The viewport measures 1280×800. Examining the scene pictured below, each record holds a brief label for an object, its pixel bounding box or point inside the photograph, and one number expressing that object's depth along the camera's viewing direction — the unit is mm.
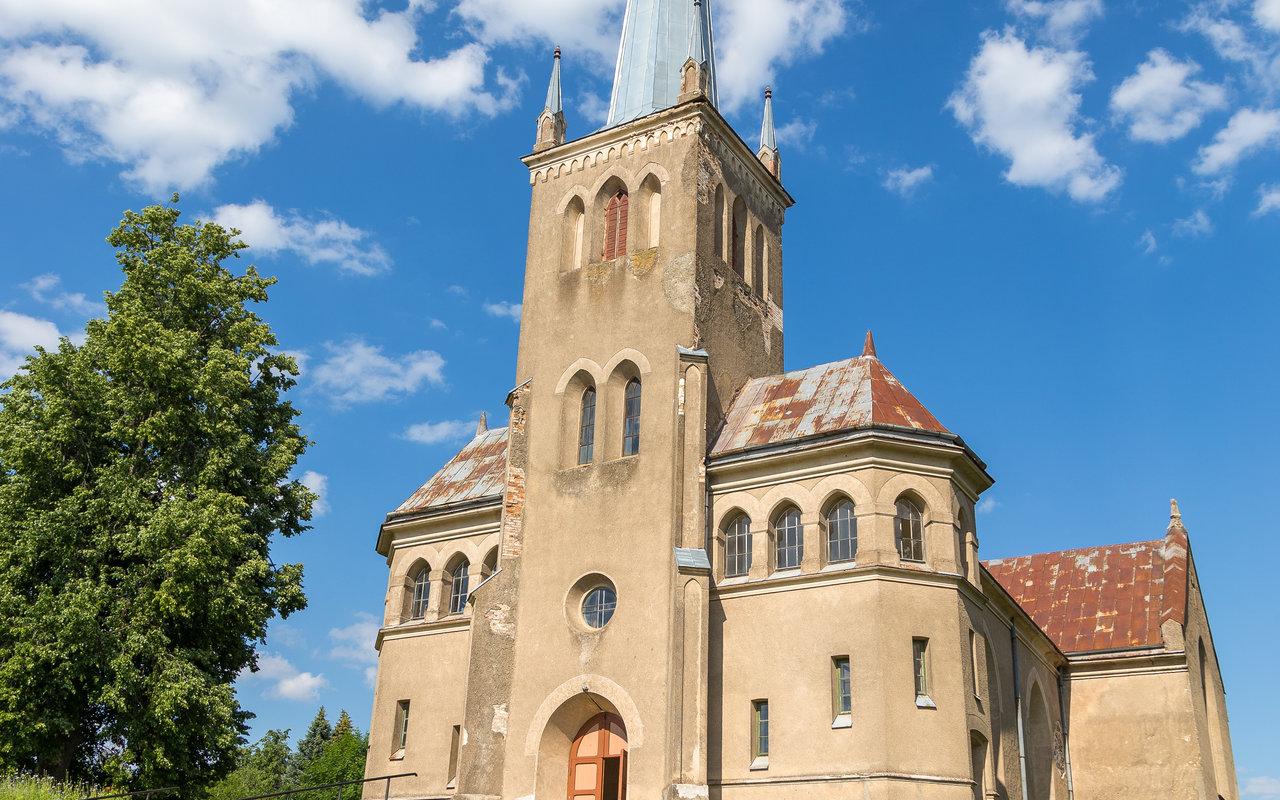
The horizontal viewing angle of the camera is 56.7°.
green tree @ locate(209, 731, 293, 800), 67875
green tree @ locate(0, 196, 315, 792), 24391
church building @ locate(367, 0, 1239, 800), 23000
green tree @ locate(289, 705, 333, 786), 90812
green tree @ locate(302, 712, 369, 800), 72494
